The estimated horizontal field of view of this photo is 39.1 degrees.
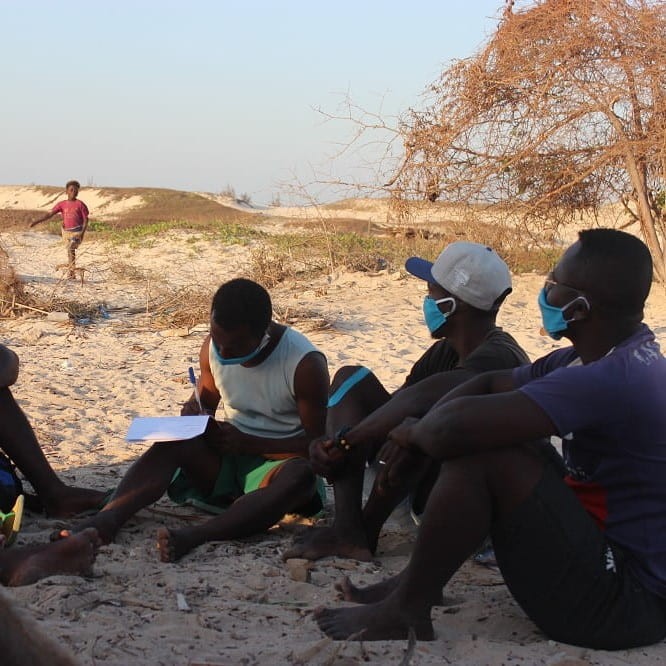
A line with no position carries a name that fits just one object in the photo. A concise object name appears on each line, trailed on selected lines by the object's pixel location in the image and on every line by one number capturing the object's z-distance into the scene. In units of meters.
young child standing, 14.57
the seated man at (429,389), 3.30
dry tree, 9.77
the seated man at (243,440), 3.67
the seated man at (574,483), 2.38
